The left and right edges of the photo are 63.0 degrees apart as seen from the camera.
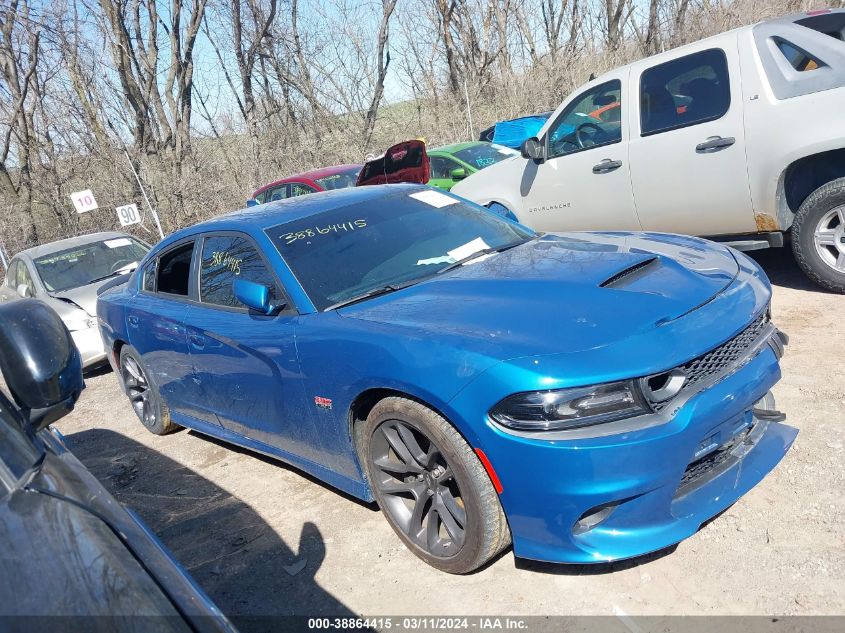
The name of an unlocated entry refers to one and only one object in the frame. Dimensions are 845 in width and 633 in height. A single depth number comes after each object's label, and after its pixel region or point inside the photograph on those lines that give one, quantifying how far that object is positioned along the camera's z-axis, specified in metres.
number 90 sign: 13.85
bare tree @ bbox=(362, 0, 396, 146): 23.62
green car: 11.16
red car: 11.54
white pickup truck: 4.95
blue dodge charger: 2.44
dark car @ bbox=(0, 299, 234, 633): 1.42
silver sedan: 7.89
